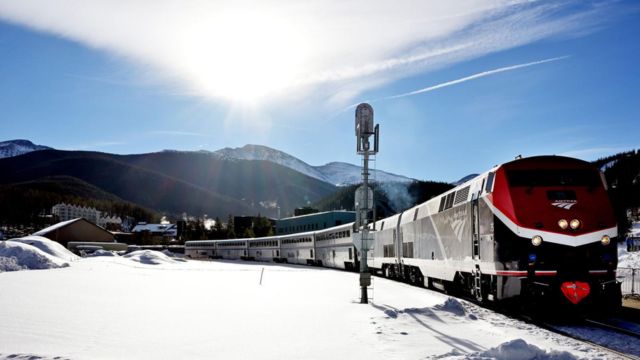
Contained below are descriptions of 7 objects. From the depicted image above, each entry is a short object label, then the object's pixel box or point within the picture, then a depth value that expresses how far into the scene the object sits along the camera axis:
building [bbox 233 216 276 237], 169.12
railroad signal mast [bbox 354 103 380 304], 20.35
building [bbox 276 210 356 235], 105.38
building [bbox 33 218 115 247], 95.06
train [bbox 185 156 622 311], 14.88
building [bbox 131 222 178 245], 158.50
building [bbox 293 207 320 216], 150.73
